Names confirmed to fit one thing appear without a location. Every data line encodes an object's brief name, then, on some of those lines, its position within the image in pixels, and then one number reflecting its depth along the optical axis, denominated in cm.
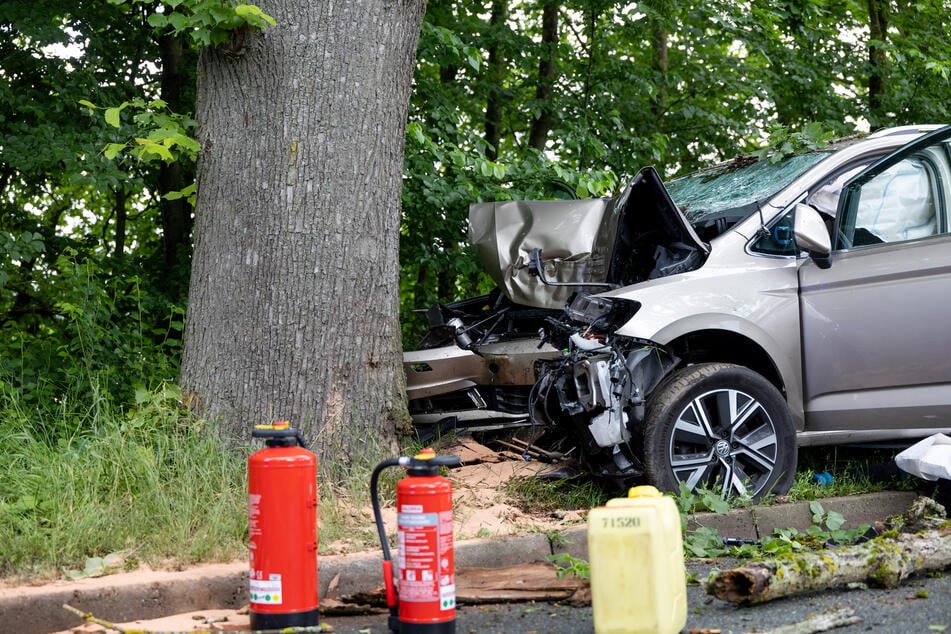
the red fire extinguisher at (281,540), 347
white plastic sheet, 510
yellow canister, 327
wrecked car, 517
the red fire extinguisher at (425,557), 342
